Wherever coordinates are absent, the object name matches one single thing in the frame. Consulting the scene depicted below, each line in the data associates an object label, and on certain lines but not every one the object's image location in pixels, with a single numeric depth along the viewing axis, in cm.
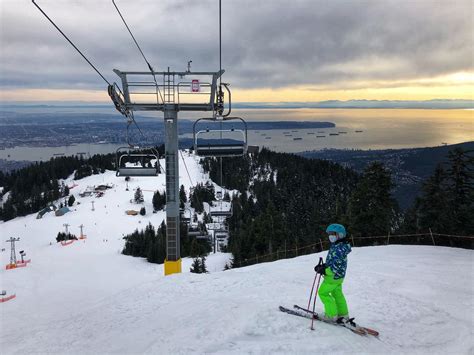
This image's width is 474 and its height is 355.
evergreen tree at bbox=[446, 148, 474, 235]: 1884
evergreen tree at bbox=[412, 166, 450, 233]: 2003
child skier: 582
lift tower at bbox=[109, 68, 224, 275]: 1118
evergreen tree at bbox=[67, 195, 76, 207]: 8569
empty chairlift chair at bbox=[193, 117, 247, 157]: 1013
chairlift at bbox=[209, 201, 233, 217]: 2047
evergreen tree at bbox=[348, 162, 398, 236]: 2330
